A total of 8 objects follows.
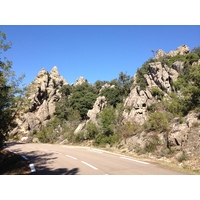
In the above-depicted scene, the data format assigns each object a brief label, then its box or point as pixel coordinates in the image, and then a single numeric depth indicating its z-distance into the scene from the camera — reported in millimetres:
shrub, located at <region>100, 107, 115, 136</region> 23734
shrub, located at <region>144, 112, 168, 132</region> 16078
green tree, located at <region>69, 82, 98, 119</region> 46062
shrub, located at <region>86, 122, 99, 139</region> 26217
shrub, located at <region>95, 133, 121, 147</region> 21302
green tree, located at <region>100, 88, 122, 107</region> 45281
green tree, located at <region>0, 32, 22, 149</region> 10250
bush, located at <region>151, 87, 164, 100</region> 38656
